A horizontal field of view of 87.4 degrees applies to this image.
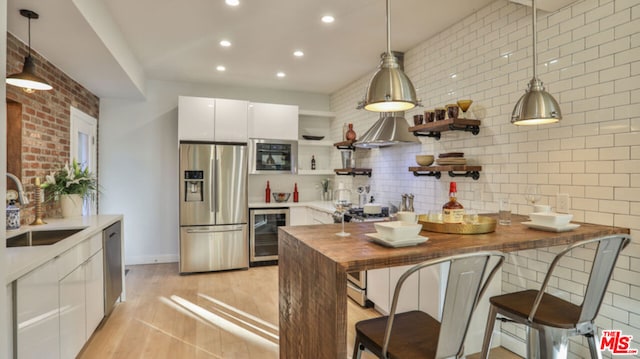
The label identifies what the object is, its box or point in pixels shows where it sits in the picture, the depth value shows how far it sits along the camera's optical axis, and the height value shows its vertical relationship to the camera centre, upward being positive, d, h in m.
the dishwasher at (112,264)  3.04 -0.82
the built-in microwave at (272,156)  5.09 +0.36
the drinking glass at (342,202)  1.98 -0.14
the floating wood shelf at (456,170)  2.87 +0.08
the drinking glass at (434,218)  2.09 -0.25
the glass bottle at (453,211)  1.99 -0.19
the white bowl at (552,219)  1.94 -0.23
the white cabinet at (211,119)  4.62 +0.85
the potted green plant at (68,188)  3.21 -0.09
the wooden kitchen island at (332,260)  1.31 -0.35
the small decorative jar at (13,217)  2.55 -0.29
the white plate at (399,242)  1.52 -0.29
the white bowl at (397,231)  1.54 -0.24
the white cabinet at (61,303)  1.69 -0.77
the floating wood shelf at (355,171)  4.69 +0.12
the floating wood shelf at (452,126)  2.83 +0.48
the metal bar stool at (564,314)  1.59 -0.67
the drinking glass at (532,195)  2.29 -0.11
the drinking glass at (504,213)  2.17 -0.22
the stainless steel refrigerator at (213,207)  4.56 -0.39
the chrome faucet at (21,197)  1.93 -0.11
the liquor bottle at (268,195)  5.50 -0.27
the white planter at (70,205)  3.28 -0.26
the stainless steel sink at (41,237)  2.53 -0.46
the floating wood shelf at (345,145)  4.70 +0.50
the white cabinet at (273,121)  5.08 +0.90
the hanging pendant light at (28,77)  2.24 +0.68
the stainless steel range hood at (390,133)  3.36 +0.48
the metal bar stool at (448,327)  1.25 -0.57
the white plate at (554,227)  1.92 -0.28
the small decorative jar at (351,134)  4.72 +0.64
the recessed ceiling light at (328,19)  3.07 +1.49
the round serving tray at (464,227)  1.88 -0.27
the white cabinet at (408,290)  2.46 -0.92
